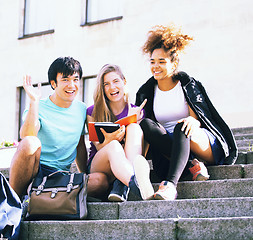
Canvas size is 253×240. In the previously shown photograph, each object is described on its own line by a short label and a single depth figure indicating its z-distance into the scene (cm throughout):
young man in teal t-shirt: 379
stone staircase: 306
